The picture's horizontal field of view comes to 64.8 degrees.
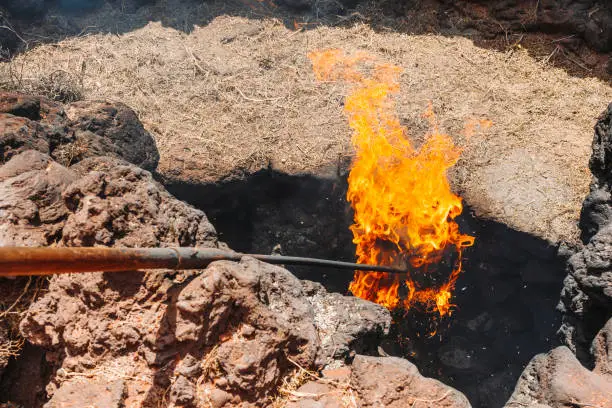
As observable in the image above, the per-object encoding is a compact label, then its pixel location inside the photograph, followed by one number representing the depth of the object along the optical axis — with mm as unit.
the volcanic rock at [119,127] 5258
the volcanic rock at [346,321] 3512
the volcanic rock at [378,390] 2816
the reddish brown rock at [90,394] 2637
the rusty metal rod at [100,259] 2031
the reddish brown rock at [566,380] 3180
